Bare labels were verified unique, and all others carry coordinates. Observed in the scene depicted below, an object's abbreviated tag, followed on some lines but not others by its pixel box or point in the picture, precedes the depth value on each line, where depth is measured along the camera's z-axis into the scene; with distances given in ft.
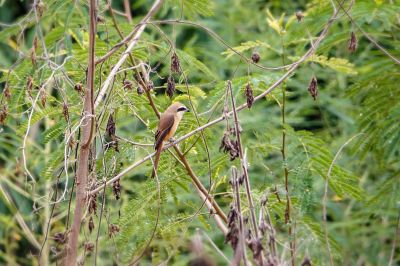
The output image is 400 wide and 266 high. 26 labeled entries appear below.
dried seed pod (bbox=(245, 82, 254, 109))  24.30
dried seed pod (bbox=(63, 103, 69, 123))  24.26
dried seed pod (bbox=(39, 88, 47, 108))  25.11
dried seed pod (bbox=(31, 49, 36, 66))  25.32
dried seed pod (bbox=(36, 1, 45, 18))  25.88
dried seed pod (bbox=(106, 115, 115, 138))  25.29
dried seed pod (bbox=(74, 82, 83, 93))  24.98
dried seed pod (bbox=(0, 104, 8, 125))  25.20
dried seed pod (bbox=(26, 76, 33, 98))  25.12
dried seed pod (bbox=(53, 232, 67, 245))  23.94
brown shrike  28.40
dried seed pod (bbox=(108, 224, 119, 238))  24.90
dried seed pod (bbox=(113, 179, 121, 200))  24.90
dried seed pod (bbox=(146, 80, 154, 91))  25.91
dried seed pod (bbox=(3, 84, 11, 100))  25.58
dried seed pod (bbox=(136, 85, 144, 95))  26.14
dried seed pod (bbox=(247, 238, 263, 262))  20.10
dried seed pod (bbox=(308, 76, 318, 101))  25.52
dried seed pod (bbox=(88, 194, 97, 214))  24.64
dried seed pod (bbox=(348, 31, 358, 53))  25.96
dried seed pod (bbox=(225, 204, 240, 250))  20.57
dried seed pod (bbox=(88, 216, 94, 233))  24.89
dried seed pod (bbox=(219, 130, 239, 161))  22.97
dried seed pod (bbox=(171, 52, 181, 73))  24.94
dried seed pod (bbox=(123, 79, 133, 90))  26.37
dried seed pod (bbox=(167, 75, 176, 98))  25.43
